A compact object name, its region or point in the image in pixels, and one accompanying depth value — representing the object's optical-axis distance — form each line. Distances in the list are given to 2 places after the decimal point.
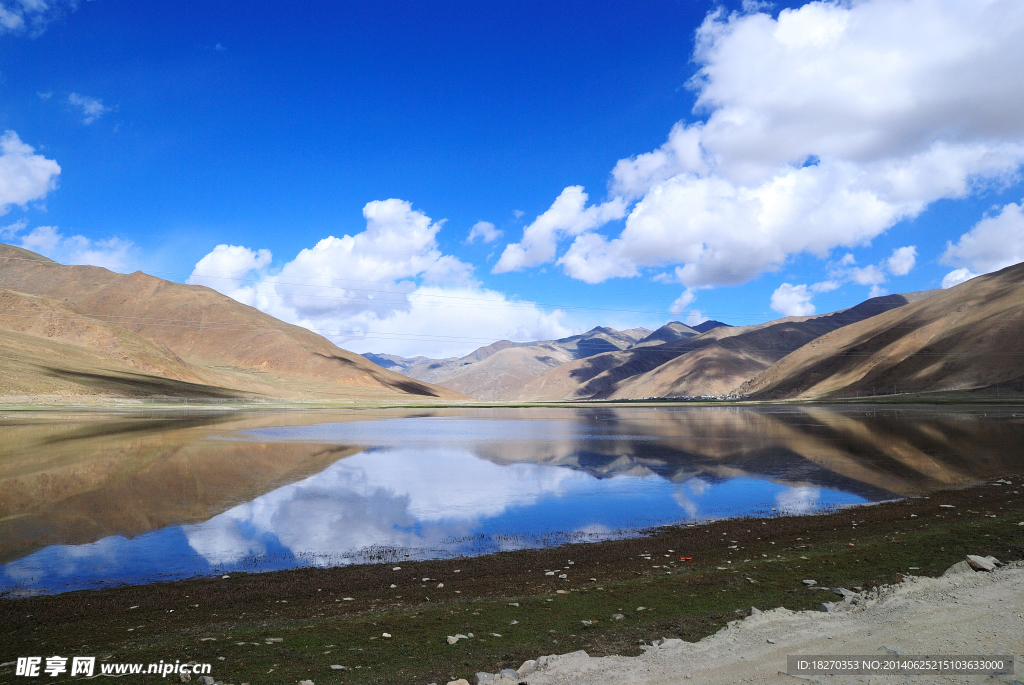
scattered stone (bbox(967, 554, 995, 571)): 10.13
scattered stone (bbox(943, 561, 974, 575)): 10.14
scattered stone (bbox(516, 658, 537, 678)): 6.88
